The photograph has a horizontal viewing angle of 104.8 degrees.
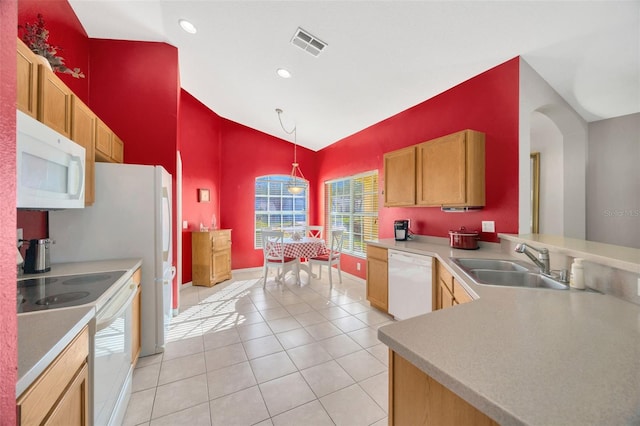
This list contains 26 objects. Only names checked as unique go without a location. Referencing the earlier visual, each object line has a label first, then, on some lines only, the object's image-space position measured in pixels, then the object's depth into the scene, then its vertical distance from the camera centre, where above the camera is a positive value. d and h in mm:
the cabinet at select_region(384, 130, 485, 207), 2416 +449
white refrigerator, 1967 -134
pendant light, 5064 +960
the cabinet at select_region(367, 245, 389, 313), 2939 -793
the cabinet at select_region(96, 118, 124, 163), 2107 +648
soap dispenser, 1262 -316
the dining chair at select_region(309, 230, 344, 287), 4123 -735
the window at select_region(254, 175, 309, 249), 5434 +181
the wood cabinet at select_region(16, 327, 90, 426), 693 -589
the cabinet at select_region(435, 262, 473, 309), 1694 -586
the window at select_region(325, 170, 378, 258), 4391 +102
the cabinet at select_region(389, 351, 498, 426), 672 -570
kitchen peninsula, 515 -396
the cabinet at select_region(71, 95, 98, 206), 1699 +582
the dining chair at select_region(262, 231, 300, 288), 3932 -641
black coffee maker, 3215 -214
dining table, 3947 -561
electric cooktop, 1125 -409
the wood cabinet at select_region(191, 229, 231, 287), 4066 -722
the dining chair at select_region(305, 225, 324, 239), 5573 -412
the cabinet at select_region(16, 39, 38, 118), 1215 +680
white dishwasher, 2391 -729
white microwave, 1105 +245
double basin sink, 1522 -423
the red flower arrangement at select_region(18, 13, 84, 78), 1538 +1075
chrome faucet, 1526 -285
